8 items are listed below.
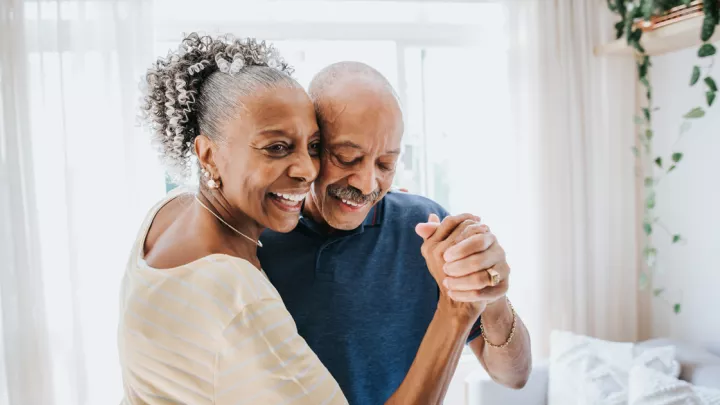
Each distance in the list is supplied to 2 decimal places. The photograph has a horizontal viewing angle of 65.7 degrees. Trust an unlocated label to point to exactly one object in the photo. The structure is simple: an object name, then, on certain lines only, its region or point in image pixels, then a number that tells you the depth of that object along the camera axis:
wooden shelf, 2.44
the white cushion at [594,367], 2.51
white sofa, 2.49
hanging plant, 2.25
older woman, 0.74
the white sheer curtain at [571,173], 3.20
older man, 1.08
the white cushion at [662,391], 2.20
